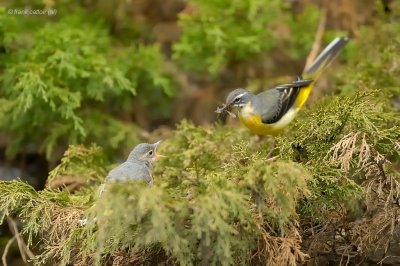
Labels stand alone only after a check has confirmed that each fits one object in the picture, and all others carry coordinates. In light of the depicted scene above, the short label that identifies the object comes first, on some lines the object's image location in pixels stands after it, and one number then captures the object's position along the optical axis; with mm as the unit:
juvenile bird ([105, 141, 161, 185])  6011
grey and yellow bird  6891
